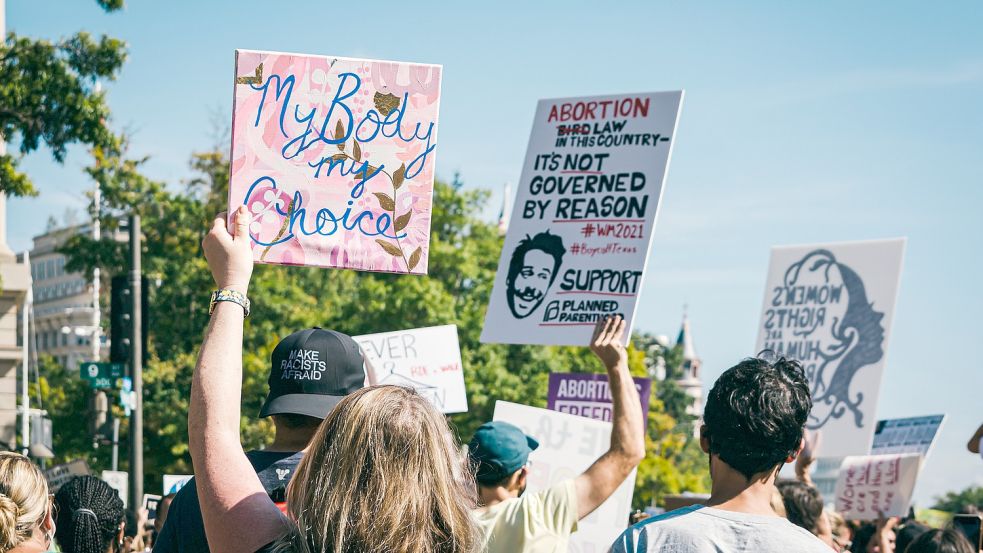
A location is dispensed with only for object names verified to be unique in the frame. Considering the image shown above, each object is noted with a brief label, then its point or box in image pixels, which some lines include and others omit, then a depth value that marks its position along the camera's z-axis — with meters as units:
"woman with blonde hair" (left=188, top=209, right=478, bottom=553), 2.07
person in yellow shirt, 3.74
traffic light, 16.11
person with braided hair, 4.55
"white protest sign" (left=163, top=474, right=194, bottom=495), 9.79
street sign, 16.67
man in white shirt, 2.81
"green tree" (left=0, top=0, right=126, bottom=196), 13.34
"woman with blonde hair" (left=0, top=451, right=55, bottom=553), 3.48
